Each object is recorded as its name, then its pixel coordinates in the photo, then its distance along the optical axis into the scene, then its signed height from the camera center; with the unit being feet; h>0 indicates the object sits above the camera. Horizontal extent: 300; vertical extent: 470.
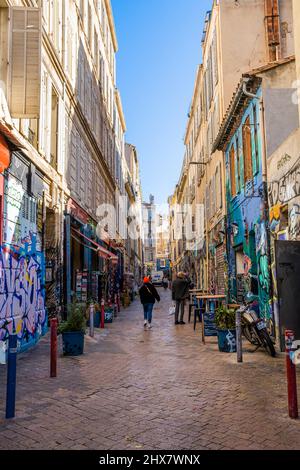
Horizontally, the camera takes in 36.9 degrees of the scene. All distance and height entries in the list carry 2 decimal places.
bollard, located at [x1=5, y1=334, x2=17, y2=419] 16.17 -3.47
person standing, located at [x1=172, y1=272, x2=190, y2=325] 48.39 -1.33
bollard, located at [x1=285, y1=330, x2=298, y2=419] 15.44 -3.53
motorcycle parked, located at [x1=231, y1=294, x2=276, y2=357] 28.07 -3.34
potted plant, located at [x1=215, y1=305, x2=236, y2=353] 29.25 -3.28
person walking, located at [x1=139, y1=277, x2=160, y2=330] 46.16 -1.77
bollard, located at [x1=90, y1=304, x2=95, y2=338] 37.29 -3.91
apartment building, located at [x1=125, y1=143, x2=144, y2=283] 146.20 +23.52
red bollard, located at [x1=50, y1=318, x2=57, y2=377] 23.11 -3.79
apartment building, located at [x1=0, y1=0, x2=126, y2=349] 29.04 +11.48
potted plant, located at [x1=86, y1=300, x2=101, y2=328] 46.32 -3.62
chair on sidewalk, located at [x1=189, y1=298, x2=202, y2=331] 44.15 -2.94
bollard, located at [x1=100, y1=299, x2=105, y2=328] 46.16 -3.74
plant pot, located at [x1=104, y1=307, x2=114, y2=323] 51.34 -3.95
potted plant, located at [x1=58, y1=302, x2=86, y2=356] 29.07 -3.29
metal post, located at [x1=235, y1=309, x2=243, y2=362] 26.07 -3.55
